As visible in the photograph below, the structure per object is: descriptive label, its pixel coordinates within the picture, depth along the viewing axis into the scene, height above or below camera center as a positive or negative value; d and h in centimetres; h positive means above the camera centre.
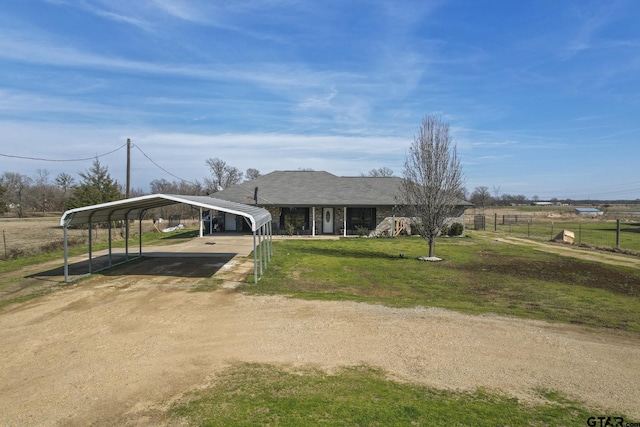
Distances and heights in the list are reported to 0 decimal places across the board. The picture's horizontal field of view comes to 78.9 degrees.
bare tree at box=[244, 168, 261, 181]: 7719 +714
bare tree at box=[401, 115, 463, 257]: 1745 +114
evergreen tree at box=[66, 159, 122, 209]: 3234 +146
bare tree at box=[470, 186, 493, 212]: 9188 +338
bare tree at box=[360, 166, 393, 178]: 7704 +720
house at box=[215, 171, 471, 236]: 2734 +19
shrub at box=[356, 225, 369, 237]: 2728 -158
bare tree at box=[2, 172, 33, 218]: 6232 +295
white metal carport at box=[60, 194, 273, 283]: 1167 -16
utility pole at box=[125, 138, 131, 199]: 2474 +304
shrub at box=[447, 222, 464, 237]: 2762 -147
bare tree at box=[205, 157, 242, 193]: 6412 +537
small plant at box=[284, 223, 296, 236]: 2736 -145
